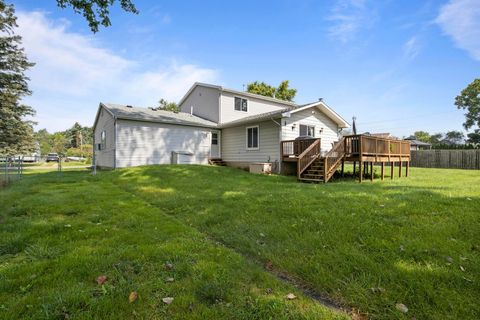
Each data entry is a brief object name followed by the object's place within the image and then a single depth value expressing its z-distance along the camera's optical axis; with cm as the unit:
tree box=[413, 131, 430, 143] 7485
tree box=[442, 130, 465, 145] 6719
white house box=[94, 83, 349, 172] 1438
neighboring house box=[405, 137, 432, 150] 3846
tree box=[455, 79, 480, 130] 3847
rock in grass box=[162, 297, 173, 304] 231
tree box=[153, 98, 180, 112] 4081
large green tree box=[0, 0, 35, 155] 2308
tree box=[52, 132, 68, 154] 6213
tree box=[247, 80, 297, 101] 3466
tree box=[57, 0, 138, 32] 602
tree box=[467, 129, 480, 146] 4178
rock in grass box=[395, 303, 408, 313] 221
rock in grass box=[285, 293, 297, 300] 243
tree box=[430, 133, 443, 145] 7205
